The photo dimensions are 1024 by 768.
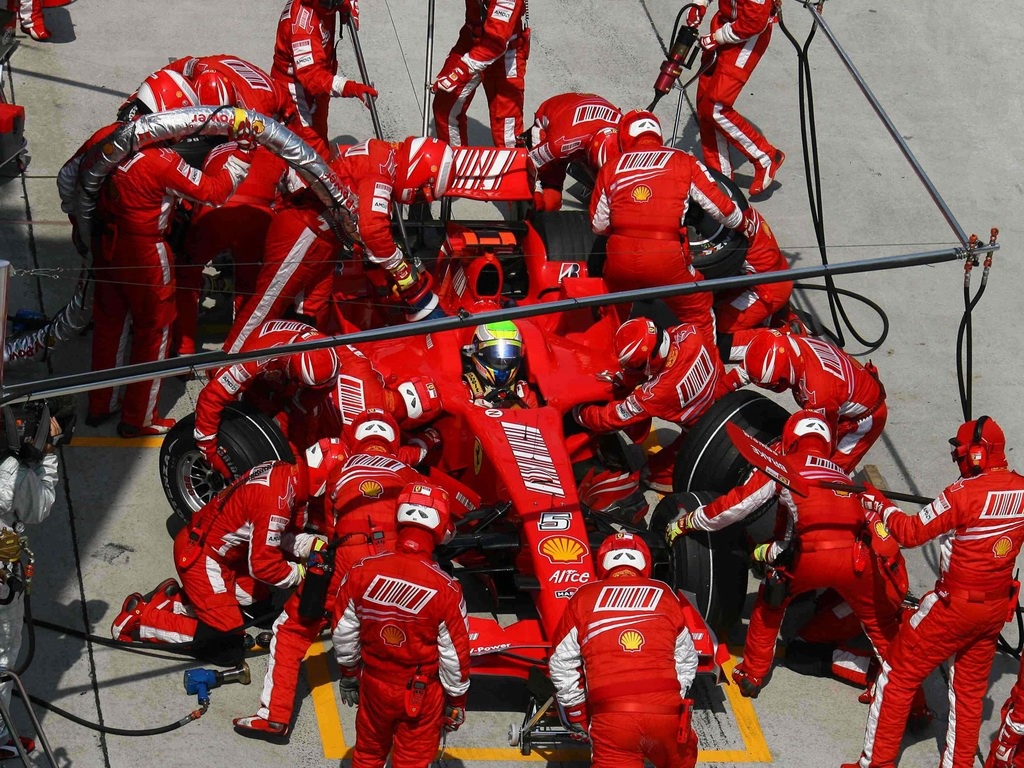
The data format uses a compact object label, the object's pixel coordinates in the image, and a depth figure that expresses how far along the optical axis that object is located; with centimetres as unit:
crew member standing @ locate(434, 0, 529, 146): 2020
